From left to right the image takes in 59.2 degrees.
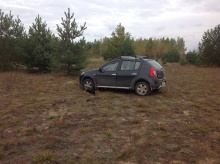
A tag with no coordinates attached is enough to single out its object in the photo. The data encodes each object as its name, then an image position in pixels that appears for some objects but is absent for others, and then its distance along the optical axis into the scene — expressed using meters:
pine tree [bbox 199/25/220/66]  22.07
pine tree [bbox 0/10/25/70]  14.91
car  8.35
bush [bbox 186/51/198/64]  26.28
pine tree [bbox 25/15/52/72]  13.88
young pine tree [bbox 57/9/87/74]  12.65
